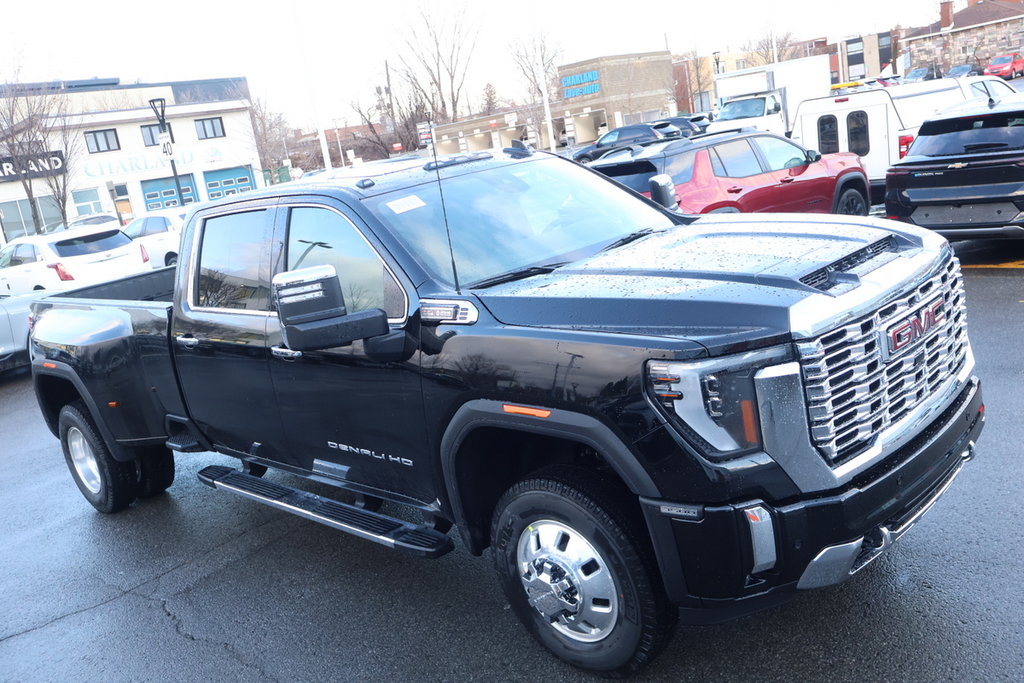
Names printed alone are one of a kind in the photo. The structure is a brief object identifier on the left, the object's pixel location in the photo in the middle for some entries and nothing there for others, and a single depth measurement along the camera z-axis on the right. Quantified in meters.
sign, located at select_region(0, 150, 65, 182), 32.10
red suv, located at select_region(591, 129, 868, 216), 10.72
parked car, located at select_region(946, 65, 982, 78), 49.72
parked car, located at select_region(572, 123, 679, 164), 26.59
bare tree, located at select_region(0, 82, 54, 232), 30.64
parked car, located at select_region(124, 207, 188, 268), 21.50
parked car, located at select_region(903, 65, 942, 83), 46.44
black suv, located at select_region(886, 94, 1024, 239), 8.98
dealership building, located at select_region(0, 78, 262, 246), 47.47
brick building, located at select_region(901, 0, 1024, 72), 74.38
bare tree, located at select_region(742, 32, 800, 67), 79.04
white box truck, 27.73
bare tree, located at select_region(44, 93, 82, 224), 34.25
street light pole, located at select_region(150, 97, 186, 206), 26.89
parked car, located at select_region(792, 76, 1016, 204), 14.59
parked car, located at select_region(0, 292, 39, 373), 11.69
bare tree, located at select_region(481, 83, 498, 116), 45.47
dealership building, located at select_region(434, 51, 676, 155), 61.88
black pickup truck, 2.96
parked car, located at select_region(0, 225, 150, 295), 17.69
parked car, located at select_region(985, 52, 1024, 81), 54.39
